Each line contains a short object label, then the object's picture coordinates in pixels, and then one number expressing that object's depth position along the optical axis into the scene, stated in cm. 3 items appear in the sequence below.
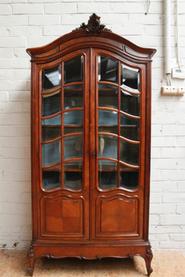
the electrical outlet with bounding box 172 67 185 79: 203
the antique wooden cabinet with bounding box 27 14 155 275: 169
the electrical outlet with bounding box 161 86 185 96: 203
